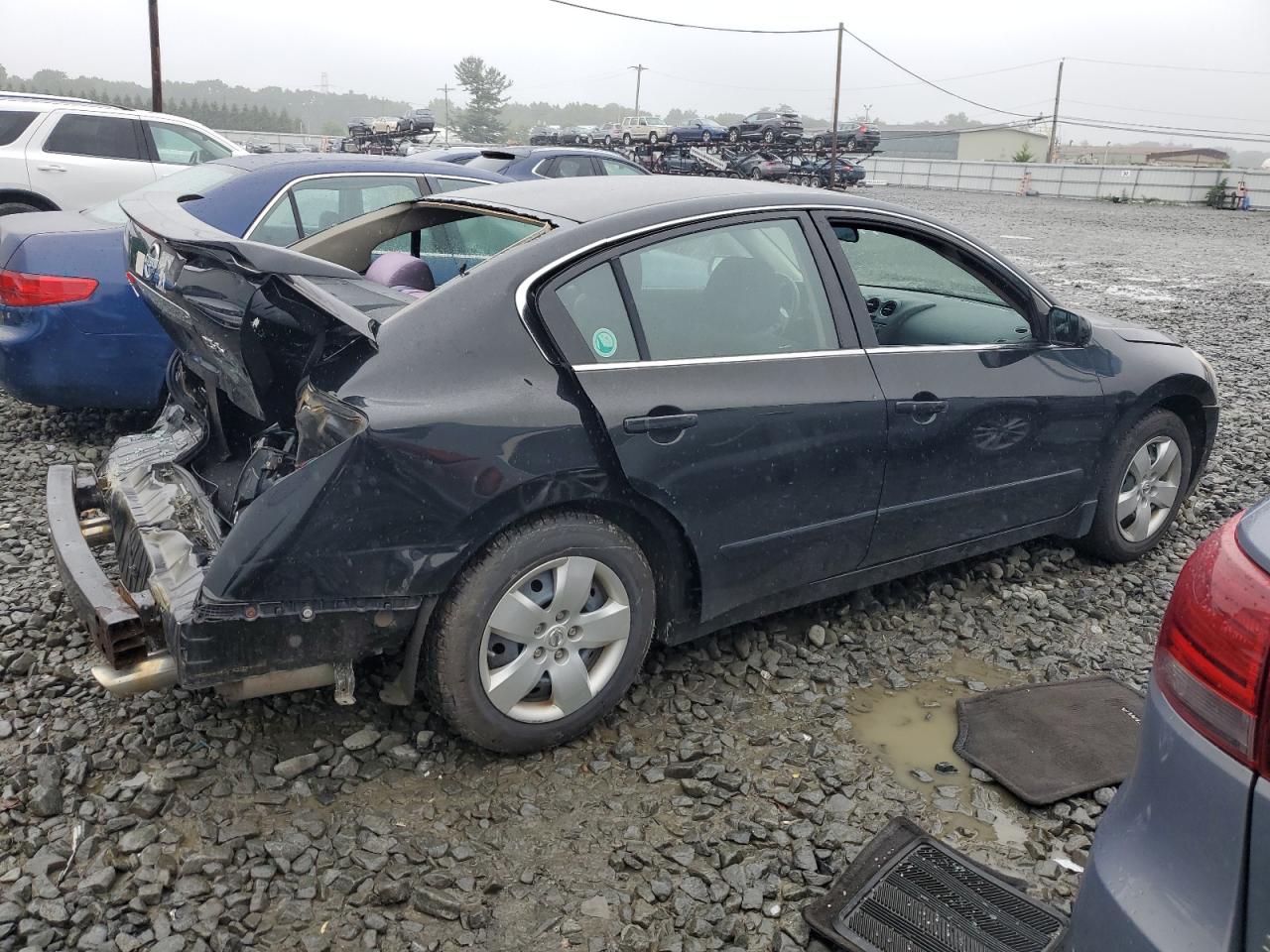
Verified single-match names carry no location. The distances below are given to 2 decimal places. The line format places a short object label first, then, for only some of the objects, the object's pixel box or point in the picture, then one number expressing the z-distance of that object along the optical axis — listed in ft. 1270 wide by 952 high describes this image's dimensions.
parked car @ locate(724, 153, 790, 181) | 104.88
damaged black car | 8.63
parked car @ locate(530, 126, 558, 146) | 142.12
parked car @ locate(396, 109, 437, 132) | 134.72
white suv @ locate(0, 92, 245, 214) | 33.71
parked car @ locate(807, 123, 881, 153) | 130.11
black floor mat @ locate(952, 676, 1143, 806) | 9.96
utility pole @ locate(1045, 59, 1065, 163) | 242.66
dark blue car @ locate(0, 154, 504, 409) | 16.90
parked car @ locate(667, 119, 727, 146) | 126.52
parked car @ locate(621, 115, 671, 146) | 127.34
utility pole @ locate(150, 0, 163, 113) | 72.43
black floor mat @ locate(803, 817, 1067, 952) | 7.86
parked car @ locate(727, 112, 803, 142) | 130.62
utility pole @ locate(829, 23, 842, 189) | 120.37
